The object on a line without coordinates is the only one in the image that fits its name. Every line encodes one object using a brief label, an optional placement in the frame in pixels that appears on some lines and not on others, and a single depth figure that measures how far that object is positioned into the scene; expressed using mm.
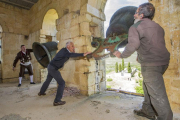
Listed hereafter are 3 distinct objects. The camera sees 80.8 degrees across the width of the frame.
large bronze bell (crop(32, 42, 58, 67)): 2994
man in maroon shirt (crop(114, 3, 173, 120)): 1323
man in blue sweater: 2281
